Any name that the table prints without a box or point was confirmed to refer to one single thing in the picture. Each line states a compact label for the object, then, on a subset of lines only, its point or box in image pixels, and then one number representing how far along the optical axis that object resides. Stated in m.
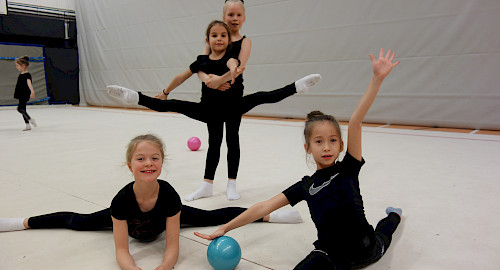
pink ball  4.26
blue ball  1.48
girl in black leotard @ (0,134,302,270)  1.56
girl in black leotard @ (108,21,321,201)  2.42
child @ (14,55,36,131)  6.36
